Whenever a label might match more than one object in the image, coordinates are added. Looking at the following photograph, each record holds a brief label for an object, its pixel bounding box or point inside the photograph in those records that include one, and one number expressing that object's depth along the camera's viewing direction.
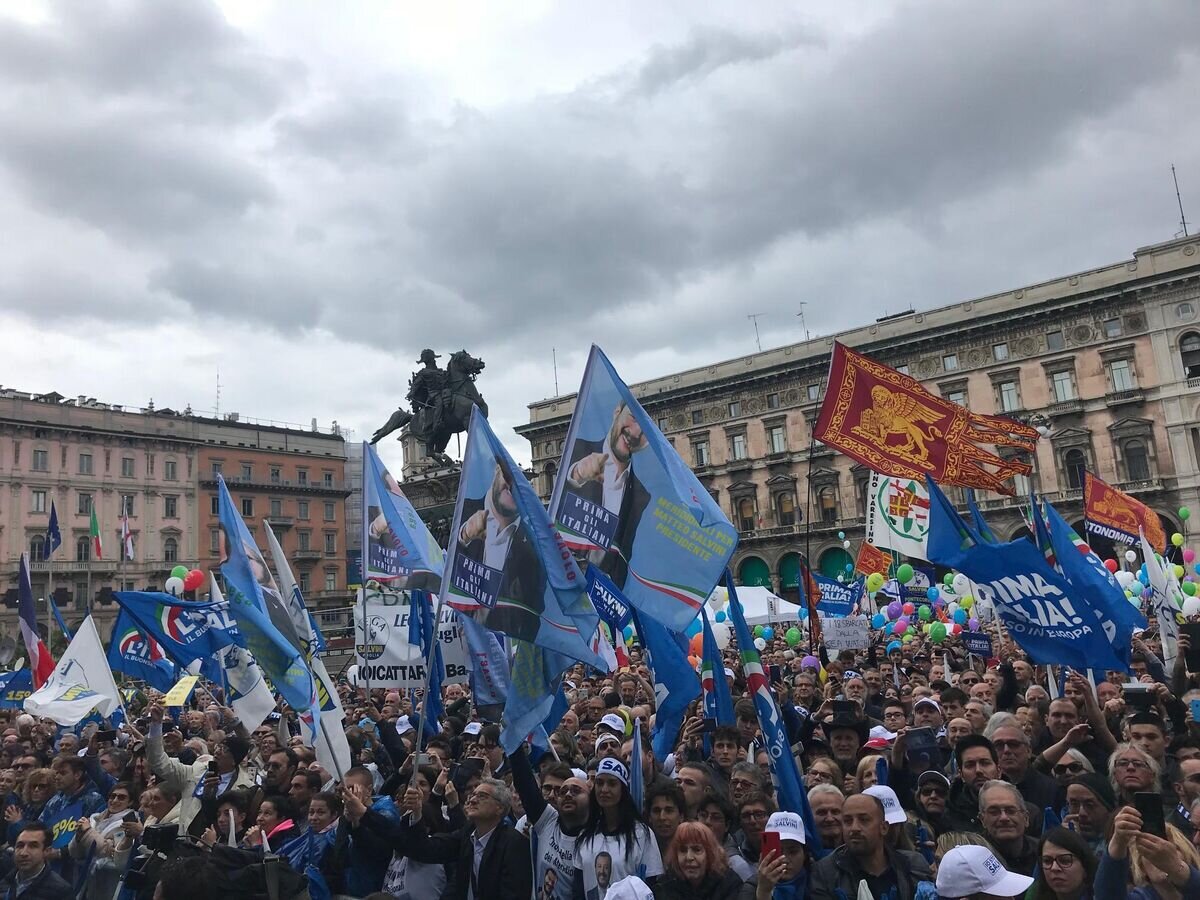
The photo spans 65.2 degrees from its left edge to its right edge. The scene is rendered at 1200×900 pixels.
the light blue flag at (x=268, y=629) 7.92
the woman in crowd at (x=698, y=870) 4.25
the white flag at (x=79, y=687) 10.29
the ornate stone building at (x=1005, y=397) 41.19
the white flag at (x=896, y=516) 17.04
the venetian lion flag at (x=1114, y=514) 17.88
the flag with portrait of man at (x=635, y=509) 6.50
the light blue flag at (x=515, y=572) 6.29
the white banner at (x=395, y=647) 10.59
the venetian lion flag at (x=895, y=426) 12.50
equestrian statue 18.30
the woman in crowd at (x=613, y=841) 4.78
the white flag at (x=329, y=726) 7.82
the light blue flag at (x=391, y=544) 10.11
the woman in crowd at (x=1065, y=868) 3.71
